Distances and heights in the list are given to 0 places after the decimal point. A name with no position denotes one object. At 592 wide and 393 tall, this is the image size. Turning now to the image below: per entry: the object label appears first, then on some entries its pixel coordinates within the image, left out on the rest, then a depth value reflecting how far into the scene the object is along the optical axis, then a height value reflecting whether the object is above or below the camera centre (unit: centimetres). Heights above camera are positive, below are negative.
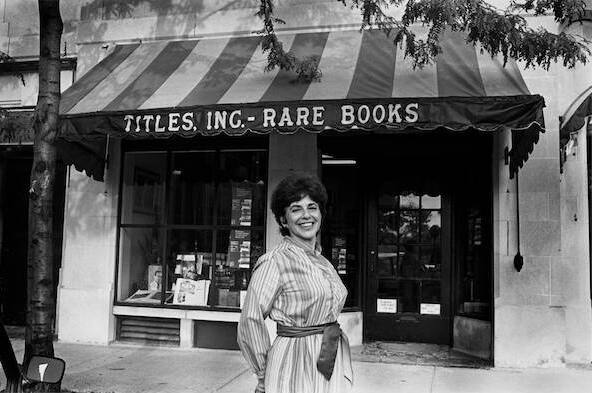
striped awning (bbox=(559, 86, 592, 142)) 635 +143
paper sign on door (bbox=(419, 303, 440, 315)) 857 -82
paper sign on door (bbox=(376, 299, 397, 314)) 869 -79
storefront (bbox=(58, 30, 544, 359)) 821 +44
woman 305 -35
